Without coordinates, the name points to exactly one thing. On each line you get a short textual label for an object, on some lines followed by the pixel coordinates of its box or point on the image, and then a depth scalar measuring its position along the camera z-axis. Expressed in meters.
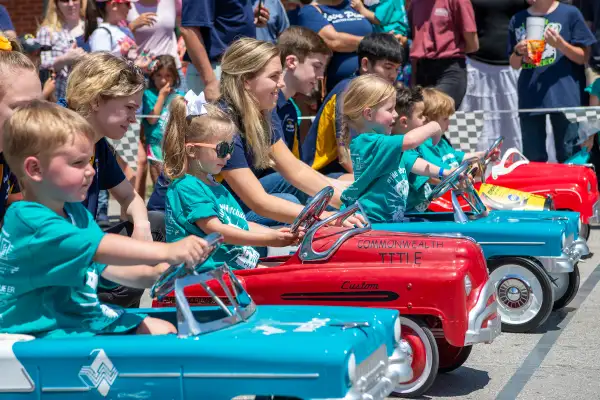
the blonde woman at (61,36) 17.84
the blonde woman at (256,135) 11.04
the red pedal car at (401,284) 9.28
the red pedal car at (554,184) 15.55
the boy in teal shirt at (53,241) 6.96
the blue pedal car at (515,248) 11.78
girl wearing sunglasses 9.61
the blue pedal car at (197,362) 6.68
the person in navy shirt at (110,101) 9.61
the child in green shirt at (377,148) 11.89
